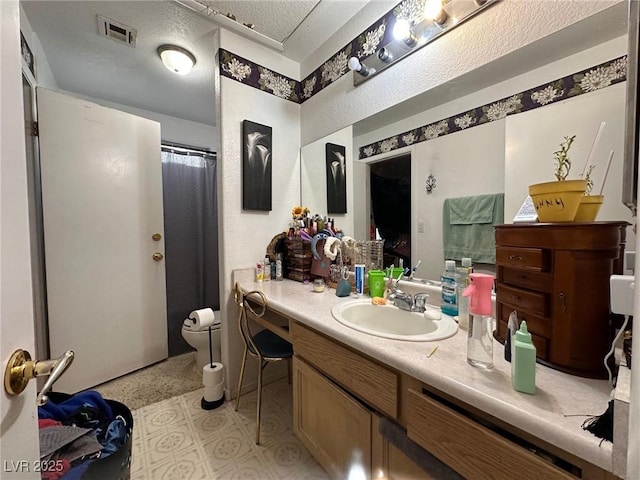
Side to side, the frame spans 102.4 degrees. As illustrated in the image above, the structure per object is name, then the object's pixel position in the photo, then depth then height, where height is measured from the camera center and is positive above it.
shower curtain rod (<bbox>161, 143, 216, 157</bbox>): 2.25 +0.77
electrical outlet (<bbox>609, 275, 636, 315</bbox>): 0.46 -0.12
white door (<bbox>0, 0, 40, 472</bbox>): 0.36 -0.04
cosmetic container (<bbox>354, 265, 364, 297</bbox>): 1.33 -0.25
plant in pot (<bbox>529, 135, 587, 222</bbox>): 0.61 +0.08
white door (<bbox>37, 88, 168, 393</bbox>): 1.65 -0.03
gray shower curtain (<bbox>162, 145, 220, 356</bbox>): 2.30 -0.02
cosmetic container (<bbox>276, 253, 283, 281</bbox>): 1.75 -0.26
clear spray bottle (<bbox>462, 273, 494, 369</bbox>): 0.63 -0.23
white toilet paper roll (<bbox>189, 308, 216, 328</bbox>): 1.57 -0.53
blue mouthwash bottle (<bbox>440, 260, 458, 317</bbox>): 1.00 -0.24
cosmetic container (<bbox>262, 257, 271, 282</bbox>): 1.73 -0.27
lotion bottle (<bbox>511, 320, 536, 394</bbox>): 0.52 -0.27
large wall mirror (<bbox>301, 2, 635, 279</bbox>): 0.75 +0.40
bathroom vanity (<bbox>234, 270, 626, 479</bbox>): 0.47 -0.43
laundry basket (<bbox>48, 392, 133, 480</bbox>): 0.77 -0.74
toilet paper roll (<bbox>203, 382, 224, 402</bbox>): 1.60 -1.00
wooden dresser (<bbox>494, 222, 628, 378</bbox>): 0.55 -0.14
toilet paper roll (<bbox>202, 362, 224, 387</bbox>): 1.60 -0.90
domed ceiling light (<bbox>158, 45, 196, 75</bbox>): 1.70 +1.18
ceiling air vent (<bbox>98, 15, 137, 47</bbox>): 1.48 +1.21
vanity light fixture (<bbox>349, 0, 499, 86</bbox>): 1.04 +0.91
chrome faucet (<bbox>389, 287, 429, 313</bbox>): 1.06 -0.30
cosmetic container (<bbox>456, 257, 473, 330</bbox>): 0.87 -0.22
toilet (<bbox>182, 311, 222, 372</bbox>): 1.88 -0.79
